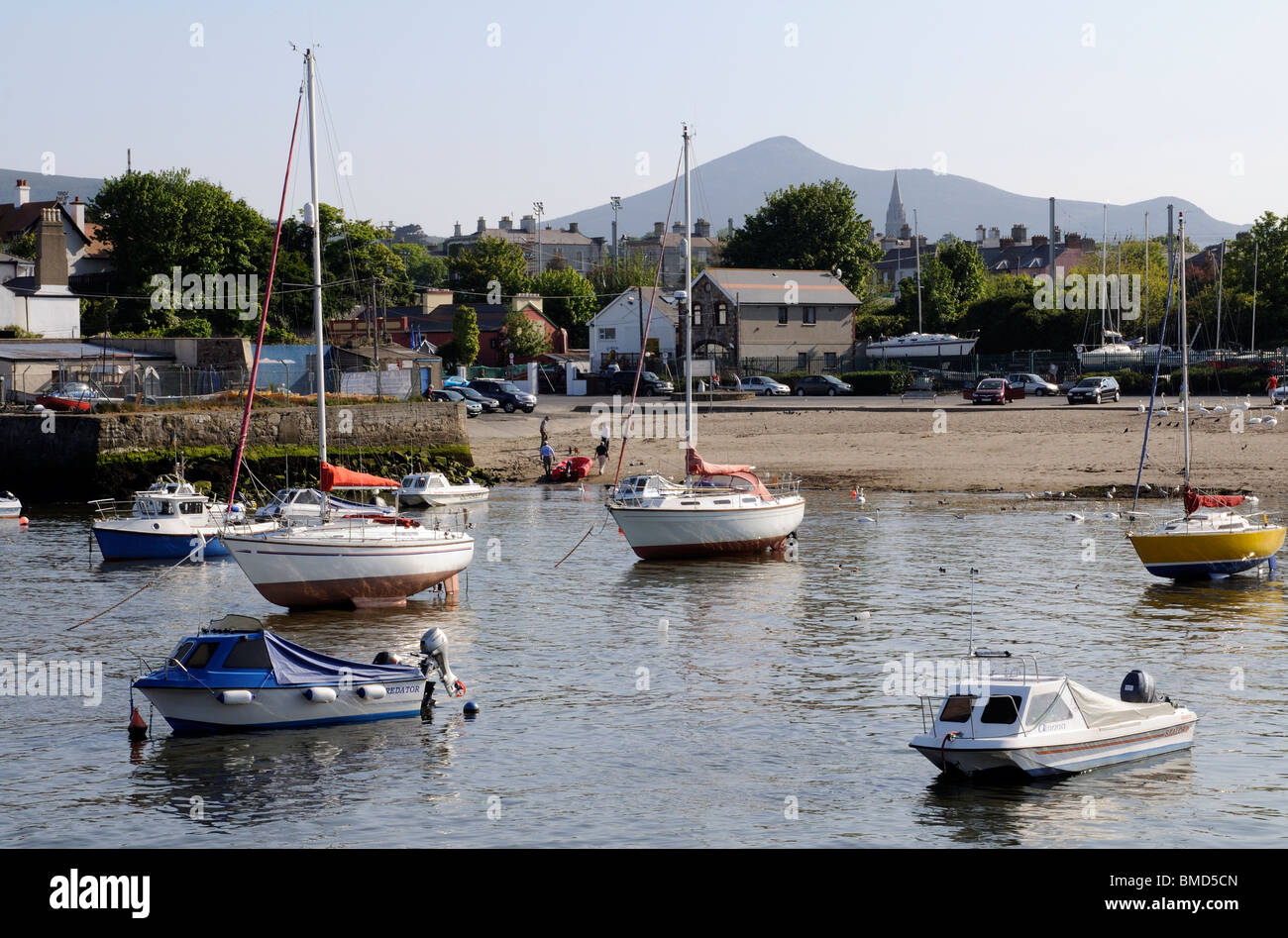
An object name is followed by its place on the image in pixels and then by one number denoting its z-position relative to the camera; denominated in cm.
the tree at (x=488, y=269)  13975
